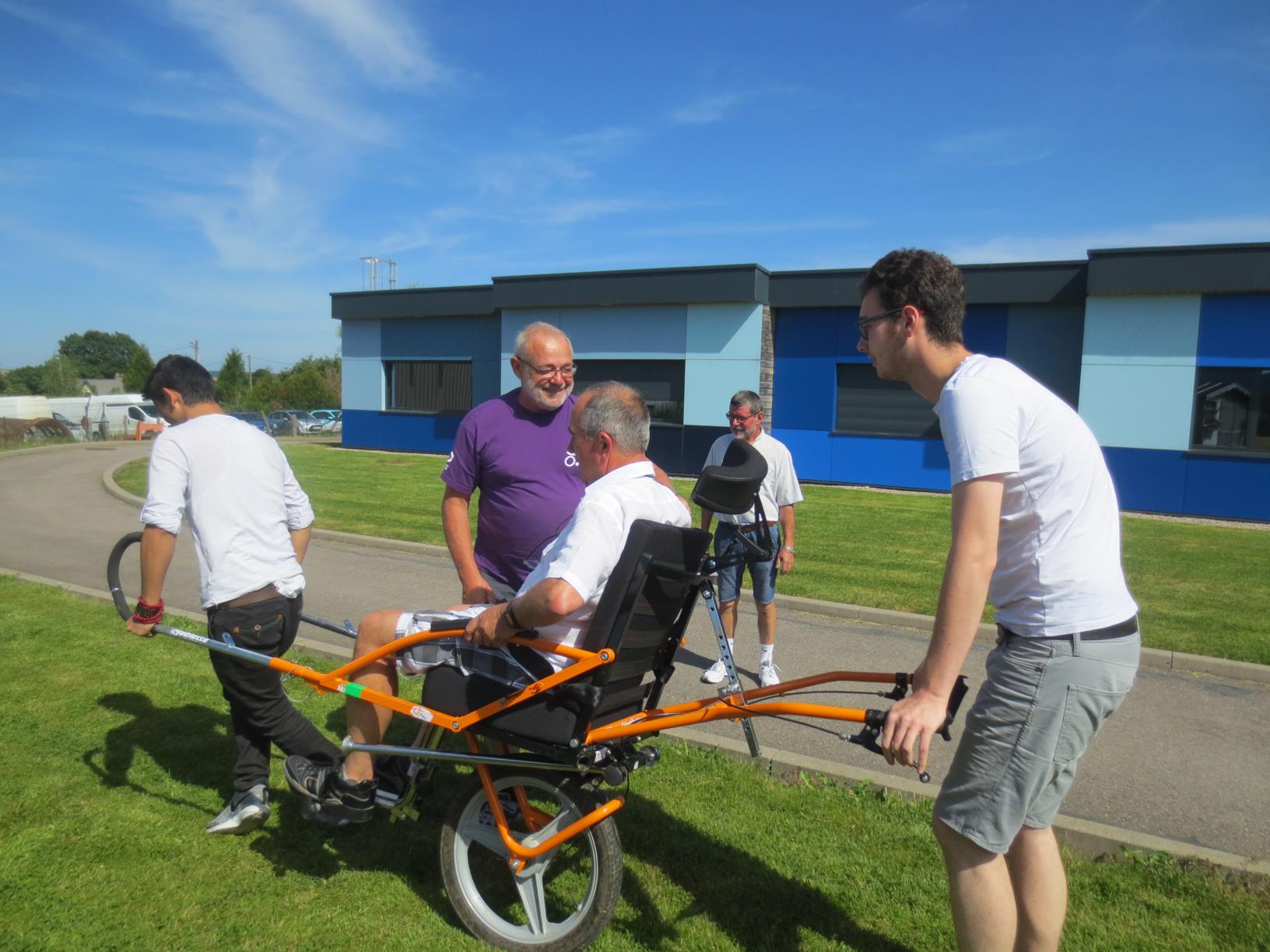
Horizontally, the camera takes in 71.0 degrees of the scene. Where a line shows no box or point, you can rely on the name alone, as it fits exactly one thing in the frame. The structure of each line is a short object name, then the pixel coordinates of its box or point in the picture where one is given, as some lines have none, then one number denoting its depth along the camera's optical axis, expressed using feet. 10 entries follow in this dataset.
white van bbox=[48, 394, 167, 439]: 135.64
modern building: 51.19
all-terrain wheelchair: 8.76
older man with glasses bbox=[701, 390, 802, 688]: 19.69
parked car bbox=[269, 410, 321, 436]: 137.95
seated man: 8.83
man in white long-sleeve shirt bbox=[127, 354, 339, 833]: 11.76
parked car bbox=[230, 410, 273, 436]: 117.50
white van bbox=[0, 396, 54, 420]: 164.45
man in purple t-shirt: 12.95
